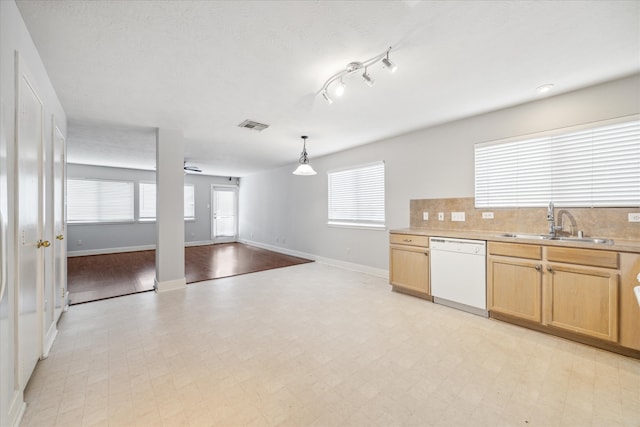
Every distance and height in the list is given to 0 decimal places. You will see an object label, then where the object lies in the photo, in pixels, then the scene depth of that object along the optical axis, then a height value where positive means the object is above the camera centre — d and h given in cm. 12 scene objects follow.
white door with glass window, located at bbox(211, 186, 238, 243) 917 -5
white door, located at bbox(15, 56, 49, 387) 163 -7
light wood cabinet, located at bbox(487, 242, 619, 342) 221 -70
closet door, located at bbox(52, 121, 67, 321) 263 -12
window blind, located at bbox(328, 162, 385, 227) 480 +34
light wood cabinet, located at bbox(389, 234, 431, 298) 346 -71
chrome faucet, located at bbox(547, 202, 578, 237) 278 -9
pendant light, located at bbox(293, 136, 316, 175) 414 +68
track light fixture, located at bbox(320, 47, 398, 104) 209 +128
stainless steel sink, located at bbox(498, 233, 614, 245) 251 -27
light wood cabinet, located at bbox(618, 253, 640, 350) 209 -75
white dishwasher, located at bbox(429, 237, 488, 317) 296 -73
